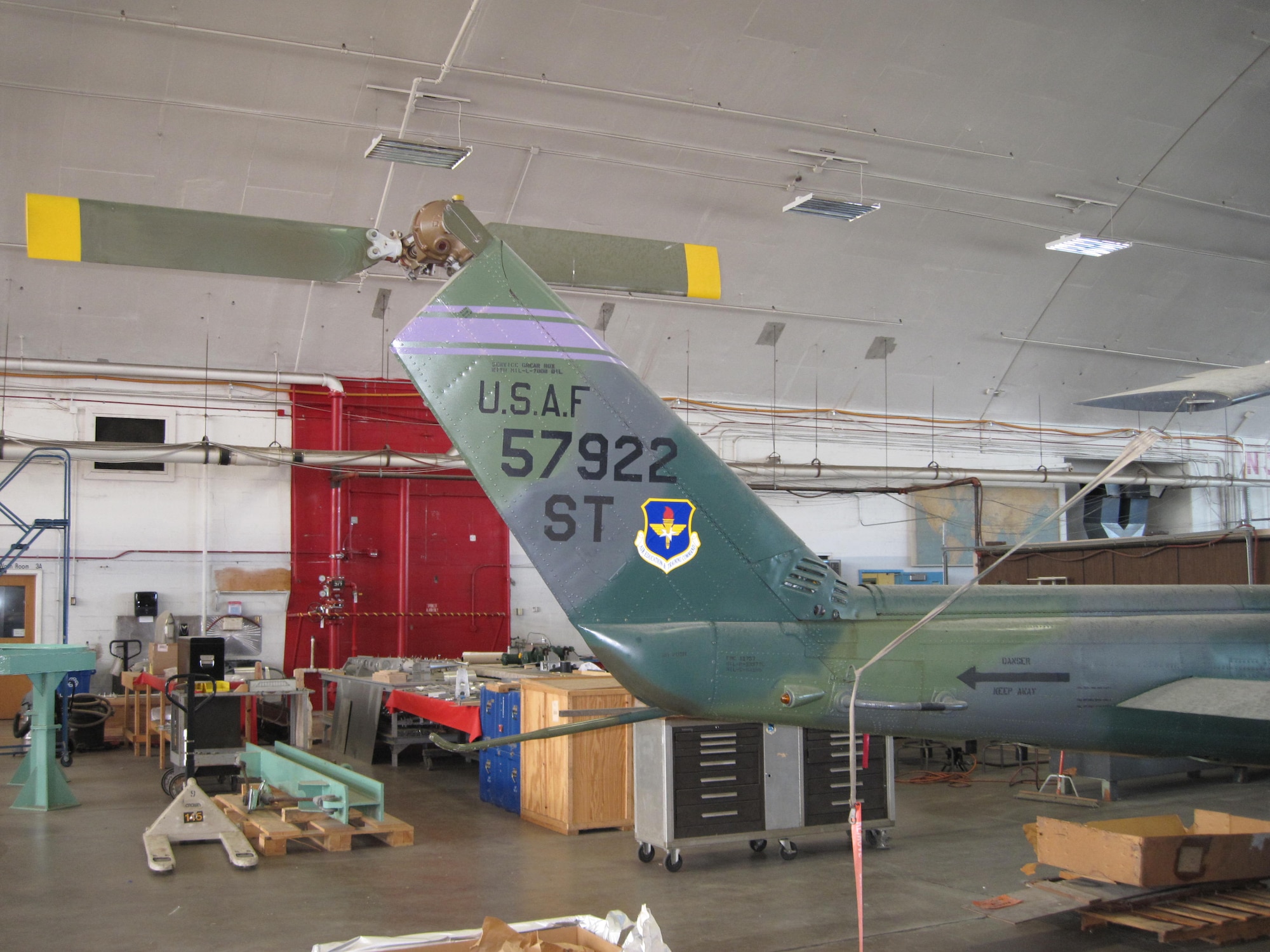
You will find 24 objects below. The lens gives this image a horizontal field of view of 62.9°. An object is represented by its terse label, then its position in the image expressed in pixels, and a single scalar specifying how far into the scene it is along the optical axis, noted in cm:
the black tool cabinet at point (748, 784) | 615
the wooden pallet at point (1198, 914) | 471
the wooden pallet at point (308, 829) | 652
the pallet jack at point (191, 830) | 611
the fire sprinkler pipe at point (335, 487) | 1305
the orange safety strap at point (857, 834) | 315
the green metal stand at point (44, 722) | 754
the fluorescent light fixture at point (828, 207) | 1003
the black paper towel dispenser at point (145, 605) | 1209
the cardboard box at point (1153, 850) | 493
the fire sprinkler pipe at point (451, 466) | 1142
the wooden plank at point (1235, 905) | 484
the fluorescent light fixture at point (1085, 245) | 1089
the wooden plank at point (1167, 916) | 476
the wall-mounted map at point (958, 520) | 1559
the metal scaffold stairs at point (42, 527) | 930
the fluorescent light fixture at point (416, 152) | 862
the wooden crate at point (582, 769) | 696
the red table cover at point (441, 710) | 801
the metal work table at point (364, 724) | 987
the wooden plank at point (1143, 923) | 468
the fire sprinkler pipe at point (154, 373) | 1162
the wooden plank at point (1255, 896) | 496
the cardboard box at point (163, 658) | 981
